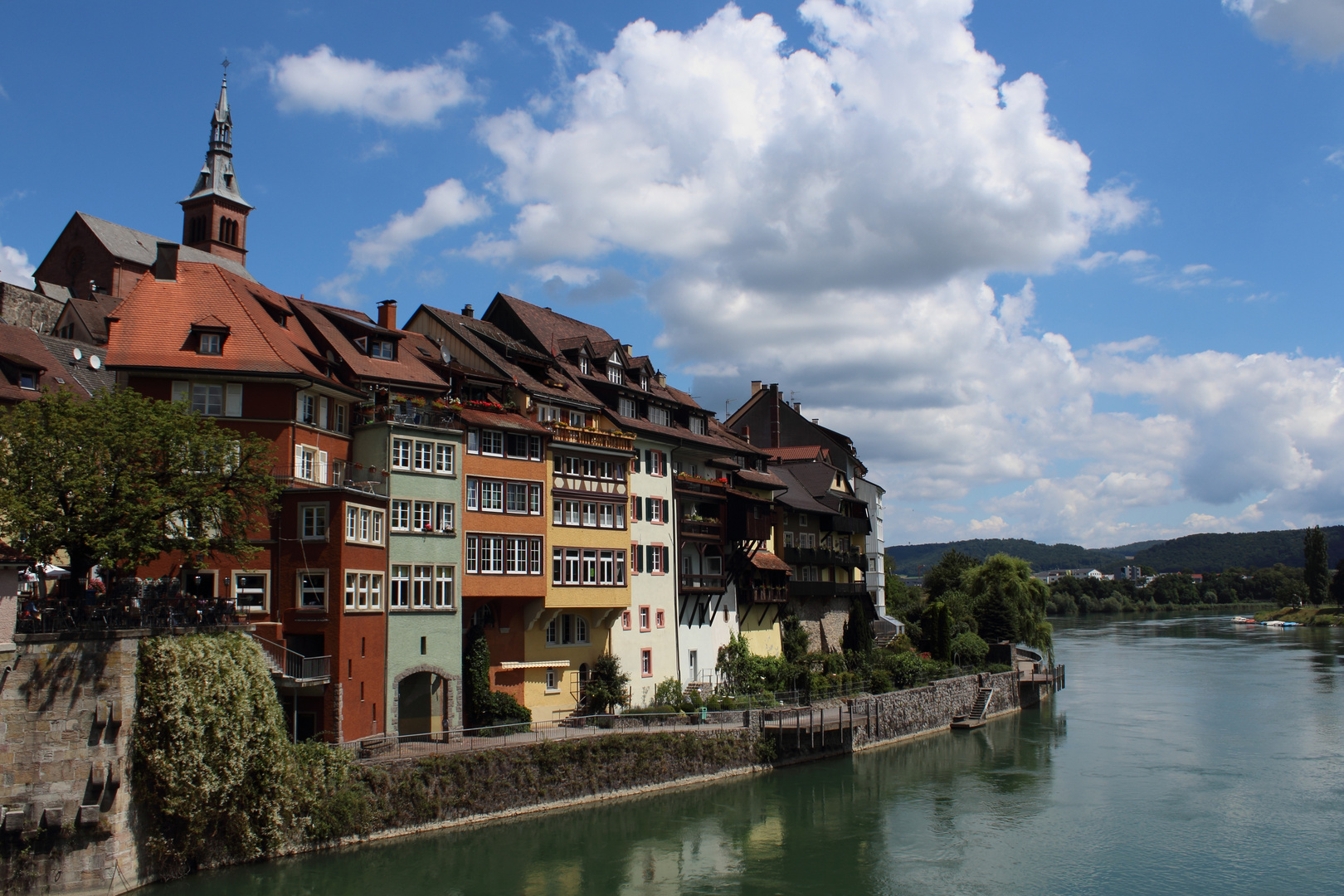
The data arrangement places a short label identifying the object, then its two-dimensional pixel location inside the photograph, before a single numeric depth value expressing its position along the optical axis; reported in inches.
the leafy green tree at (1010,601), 3218.5
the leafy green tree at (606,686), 1828.2
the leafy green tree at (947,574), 3978.8
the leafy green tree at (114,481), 1106.7
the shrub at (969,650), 2847.0
